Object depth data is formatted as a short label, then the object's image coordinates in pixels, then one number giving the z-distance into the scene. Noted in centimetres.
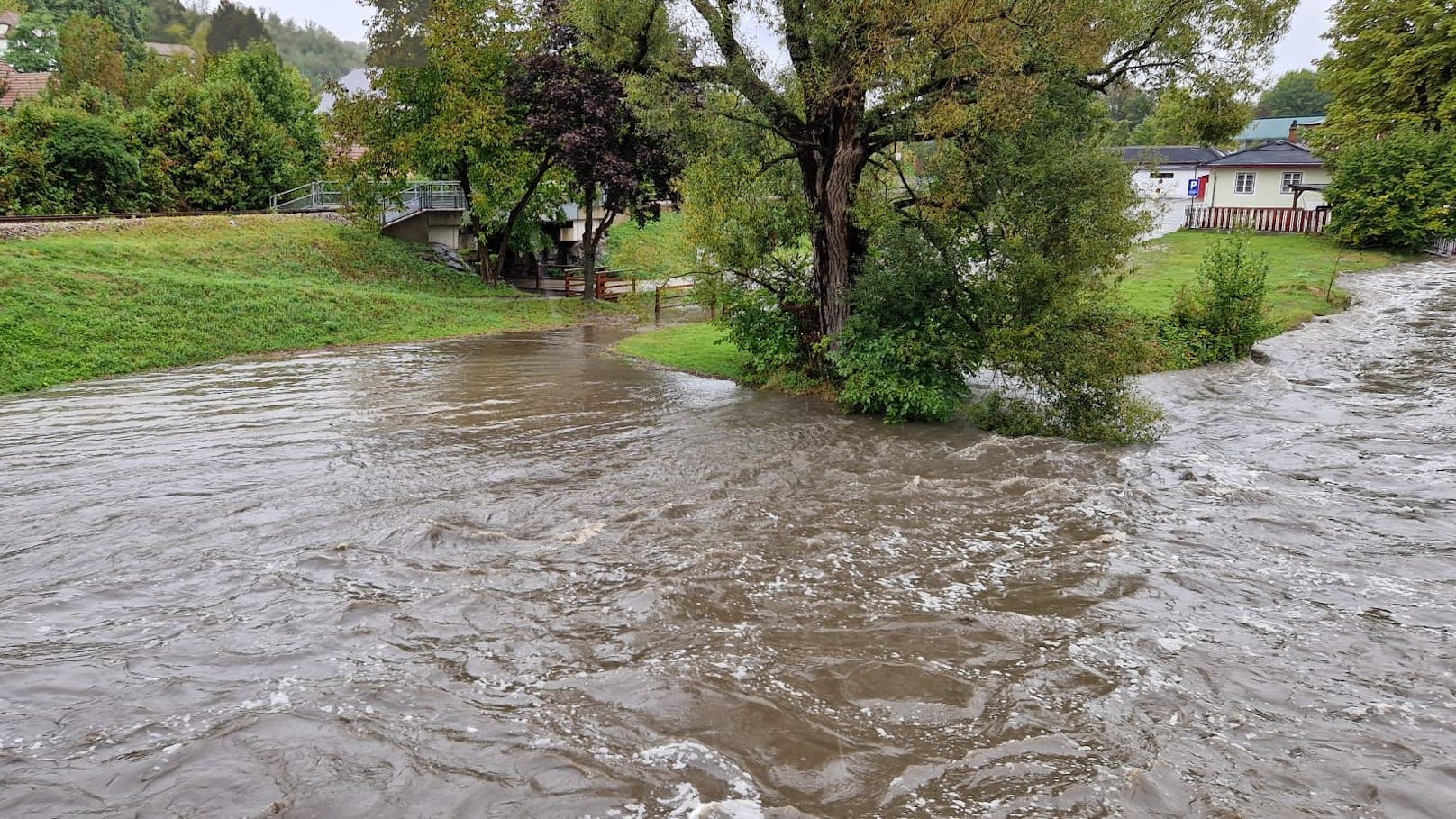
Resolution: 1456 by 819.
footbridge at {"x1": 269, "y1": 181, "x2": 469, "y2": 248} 3180
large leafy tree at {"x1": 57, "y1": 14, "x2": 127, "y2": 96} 3938
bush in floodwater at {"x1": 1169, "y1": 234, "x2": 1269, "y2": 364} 1703
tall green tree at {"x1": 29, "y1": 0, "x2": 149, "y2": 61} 5547
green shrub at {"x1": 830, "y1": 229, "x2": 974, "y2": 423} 1346
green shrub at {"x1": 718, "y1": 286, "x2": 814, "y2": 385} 1617
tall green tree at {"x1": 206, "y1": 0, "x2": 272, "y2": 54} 7906
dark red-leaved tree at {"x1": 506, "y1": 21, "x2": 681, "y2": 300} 2514
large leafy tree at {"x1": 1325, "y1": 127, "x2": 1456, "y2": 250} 2919
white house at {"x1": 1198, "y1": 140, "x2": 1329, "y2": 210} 3934
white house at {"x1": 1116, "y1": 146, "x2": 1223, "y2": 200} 4569
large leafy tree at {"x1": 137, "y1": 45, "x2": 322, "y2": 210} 2875
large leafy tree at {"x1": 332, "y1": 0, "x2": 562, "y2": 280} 2667
